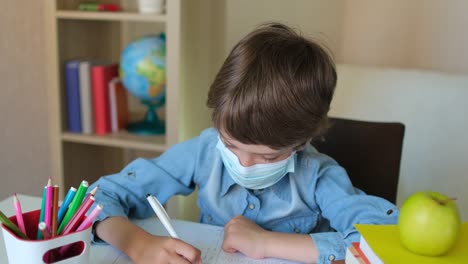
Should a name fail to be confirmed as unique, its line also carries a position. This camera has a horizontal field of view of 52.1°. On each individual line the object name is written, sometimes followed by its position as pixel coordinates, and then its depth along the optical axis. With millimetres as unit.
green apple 613
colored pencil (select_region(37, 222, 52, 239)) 617
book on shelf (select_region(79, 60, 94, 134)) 1709
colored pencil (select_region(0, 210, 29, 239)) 627
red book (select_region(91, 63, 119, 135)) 1713
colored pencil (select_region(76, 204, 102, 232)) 640
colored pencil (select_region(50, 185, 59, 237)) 654
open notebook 784
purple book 1712
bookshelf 1572
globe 1604
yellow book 613
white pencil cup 614
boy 803
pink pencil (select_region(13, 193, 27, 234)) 649
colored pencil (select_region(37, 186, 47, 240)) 659
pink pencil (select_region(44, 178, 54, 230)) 655
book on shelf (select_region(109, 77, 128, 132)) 1739
